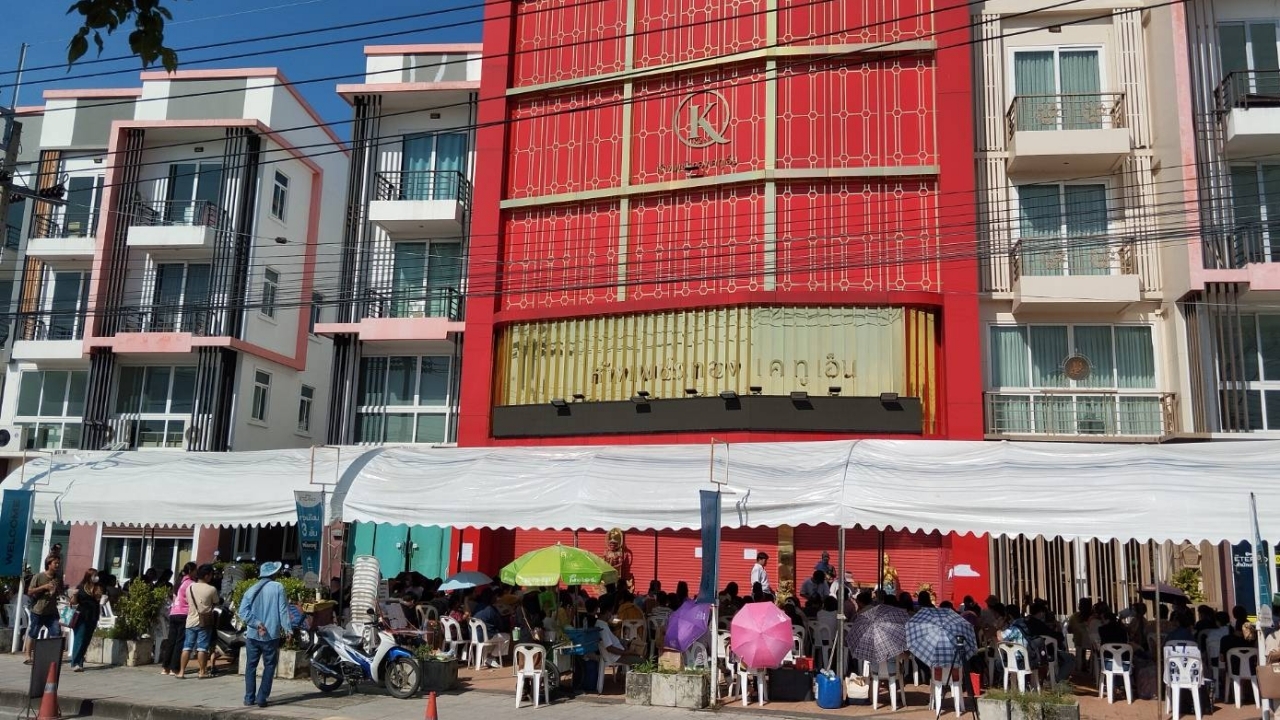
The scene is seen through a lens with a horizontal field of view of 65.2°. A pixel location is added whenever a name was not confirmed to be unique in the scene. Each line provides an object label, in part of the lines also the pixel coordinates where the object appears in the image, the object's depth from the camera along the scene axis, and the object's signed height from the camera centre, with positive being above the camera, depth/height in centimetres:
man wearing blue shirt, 1214 -182
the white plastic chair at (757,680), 1235 -233
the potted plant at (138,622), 1512 -225
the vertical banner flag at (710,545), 1238 -68
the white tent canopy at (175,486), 1548 -19
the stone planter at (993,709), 1080 -227
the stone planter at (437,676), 1302 -253
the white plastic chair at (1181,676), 1145 -198
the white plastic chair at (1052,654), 1275 -199
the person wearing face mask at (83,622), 1466 -219
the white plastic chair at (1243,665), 1213 -193
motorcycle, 1287 -235
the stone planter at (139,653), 1532 -273
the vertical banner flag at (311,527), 1448 -70
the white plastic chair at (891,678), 1211 -222
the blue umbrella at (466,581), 1534 -152
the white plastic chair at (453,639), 1500 -236
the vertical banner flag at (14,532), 1602 -99
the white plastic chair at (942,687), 1152 -219
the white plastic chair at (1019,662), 1212 -199
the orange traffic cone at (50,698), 1100 -248
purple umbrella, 1281 -176
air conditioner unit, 2636 +76
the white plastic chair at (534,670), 1236 -229
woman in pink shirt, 1434 -223
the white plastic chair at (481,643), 1501 -239
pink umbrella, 1177 -169
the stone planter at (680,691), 1206 -242
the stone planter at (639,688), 1234 -246
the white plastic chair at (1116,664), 1247 -203
